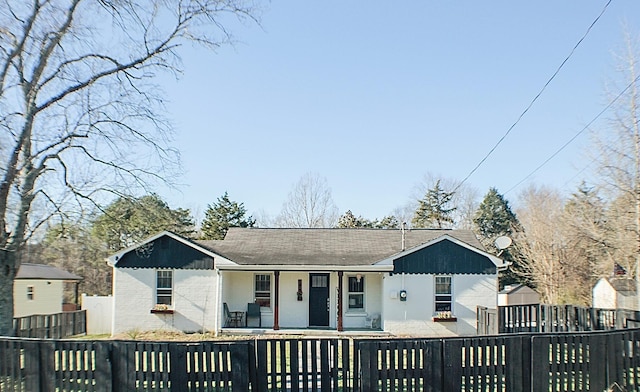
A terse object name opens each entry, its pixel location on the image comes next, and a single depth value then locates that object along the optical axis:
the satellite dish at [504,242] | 20.21
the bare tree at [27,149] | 10.08
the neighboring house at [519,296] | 27.75
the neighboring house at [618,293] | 25.75
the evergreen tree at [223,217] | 39.81
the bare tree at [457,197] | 47.34
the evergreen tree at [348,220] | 42.75
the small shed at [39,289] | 24.48
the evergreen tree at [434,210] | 45.69
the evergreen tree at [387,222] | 47.75
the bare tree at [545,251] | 30.30
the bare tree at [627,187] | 12.95
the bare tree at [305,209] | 41.91
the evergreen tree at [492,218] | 45.29
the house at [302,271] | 17.94
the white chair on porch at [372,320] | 18.89
